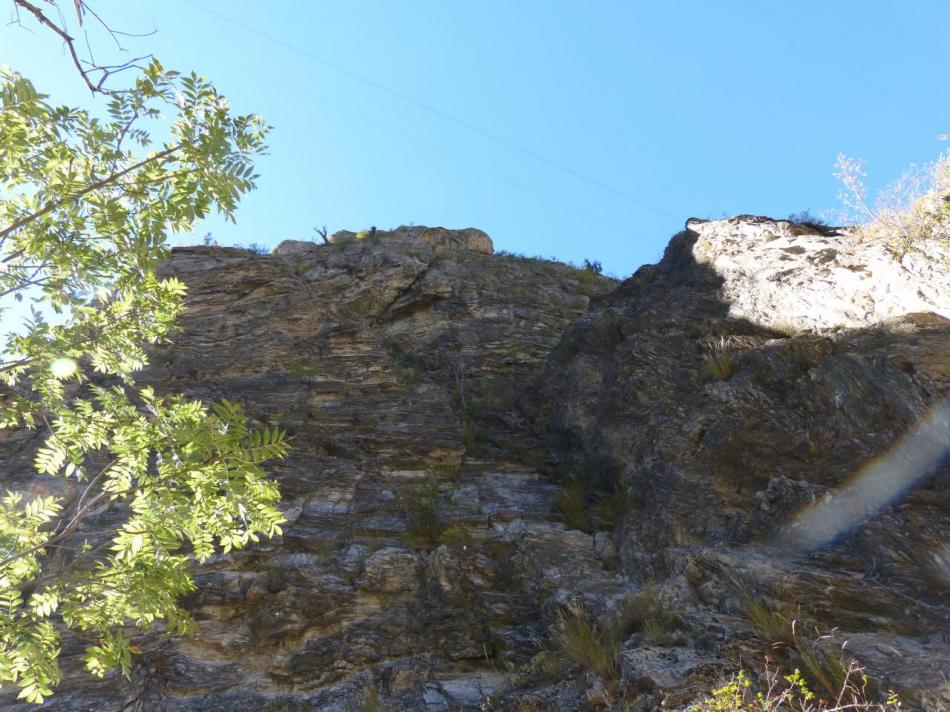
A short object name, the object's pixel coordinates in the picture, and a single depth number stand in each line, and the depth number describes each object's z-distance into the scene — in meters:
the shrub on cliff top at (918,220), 8.41
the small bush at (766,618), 5.62
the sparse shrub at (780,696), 4.52
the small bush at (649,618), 6.10
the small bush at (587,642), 6.11
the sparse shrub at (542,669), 6.60
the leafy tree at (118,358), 4.42
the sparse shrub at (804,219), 11.48
